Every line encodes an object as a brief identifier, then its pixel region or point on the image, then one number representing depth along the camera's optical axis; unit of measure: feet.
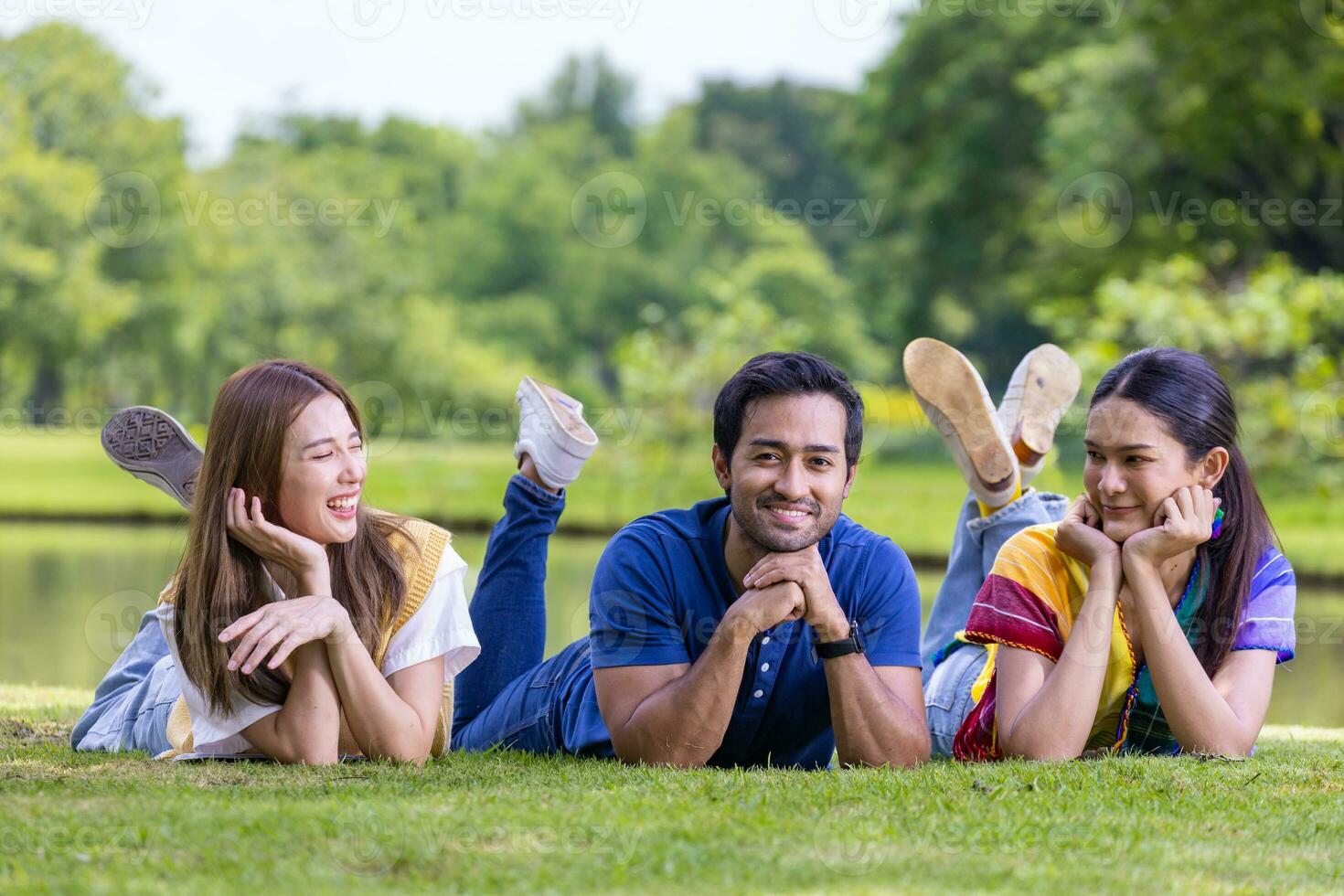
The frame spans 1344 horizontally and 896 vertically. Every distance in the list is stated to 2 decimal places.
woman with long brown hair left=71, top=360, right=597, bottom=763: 23.93
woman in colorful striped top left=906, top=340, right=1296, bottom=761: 24.75
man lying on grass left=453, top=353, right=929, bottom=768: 23.30
